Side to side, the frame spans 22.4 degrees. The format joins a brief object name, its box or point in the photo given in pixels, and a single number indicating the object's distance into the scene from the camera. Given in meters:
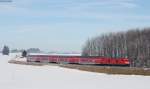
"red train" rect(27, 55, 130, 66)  77.56
